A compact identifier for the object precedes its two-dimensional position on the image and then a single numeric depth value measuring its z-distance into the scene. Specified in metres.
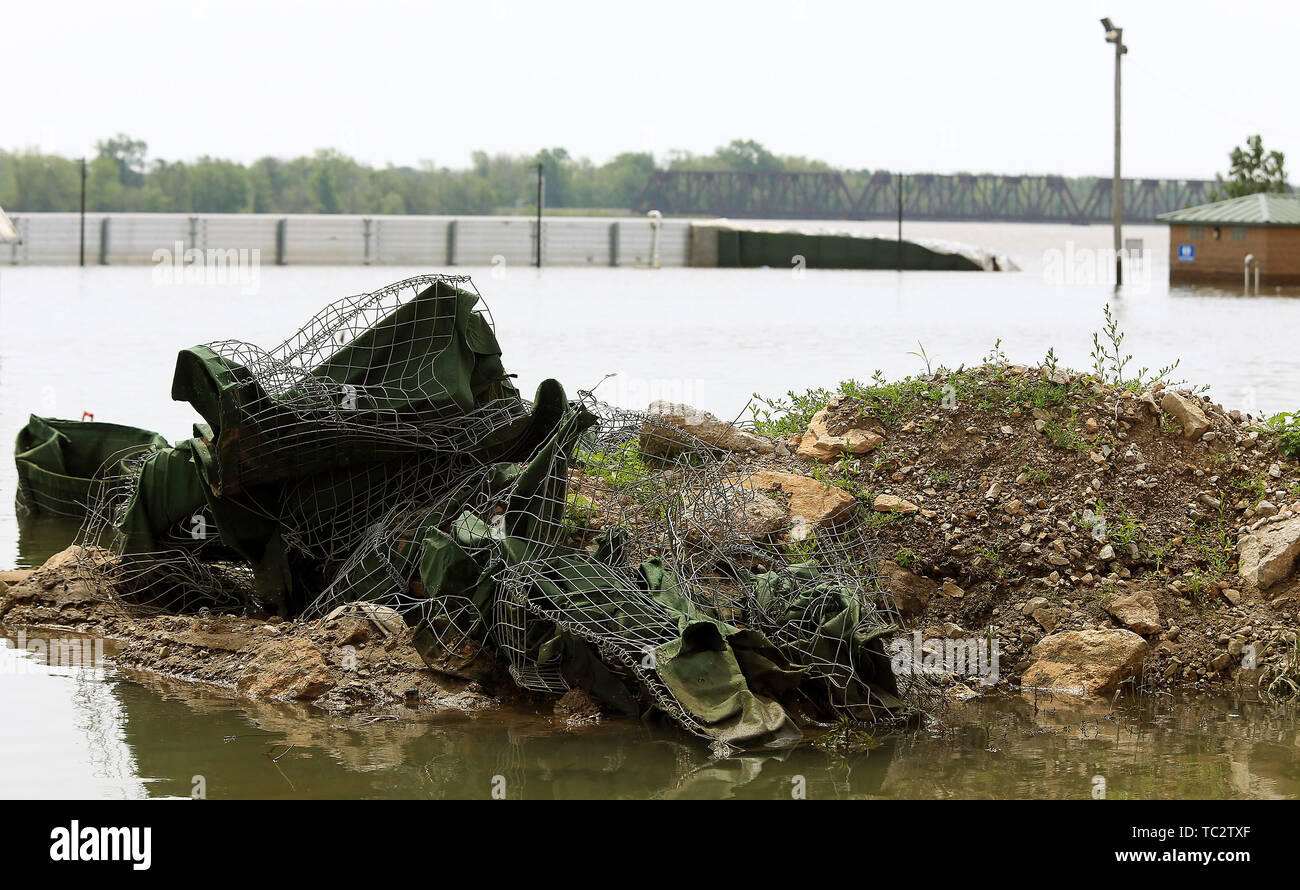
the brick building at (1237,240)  45.44
